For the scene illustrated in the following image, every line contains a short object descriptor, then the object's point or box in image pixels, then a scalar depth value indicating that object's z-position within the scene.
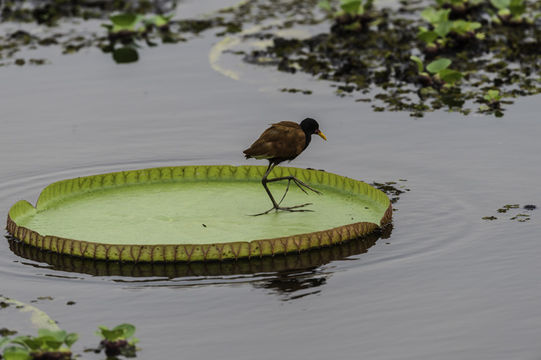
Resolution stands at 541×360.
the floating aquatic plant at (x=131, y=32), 19.69
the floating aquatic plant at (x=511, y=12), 19.59
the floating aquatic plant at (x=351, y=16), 19.91
